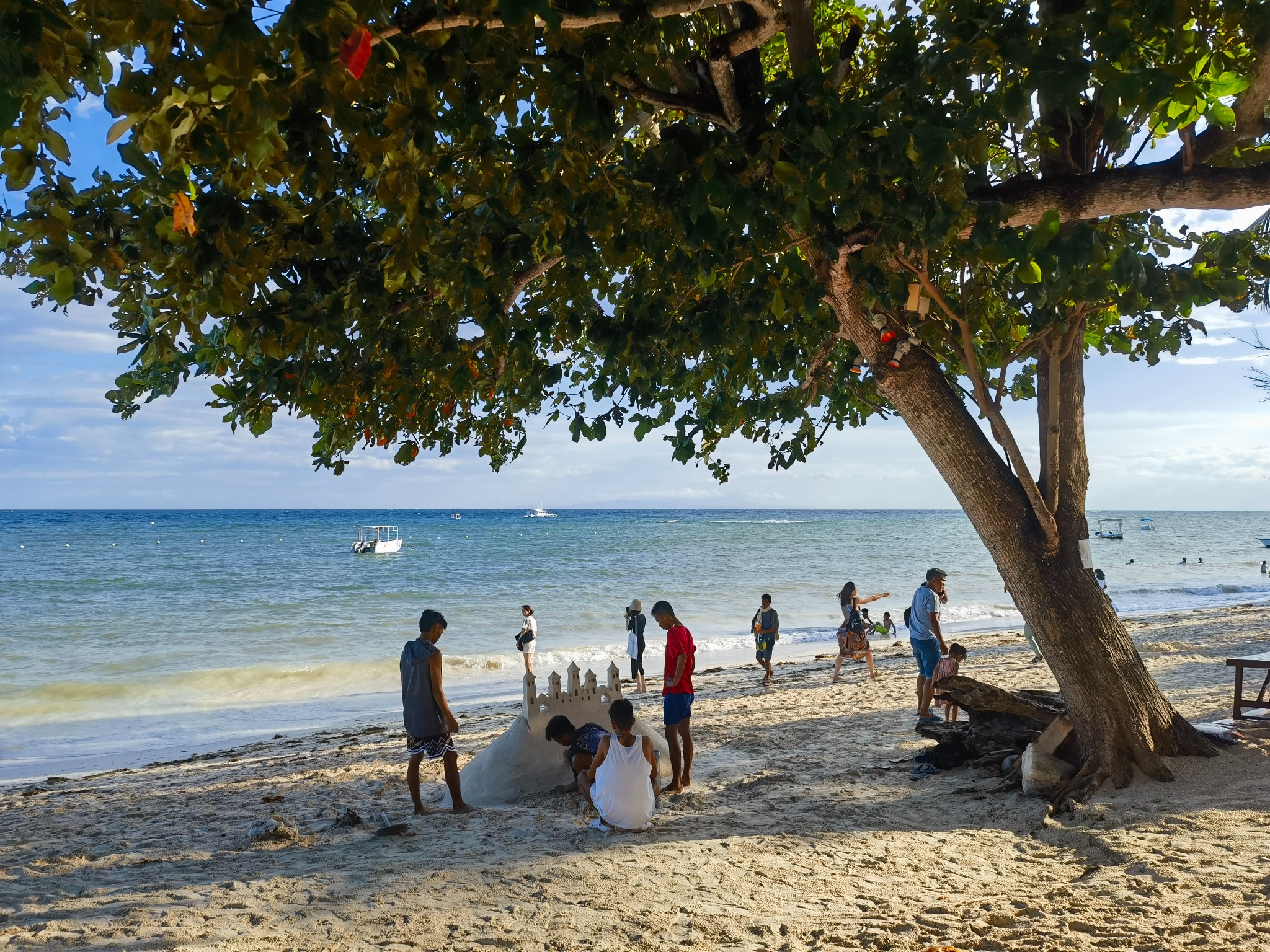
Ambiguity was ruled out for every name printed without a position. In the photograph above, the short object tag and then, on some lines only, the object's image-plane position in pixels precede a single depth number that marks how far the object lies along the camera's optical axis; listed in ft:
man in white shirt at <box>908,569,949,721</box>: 29.50
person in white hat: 44.98
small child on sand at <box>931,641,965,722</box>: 27.76
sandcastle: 23.29
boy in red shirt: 22.61
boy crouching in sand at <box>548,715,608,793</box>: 22.49
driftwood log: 21.79
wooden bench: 21.27
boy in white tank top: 18.84
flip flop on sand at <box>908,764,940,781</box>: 22.39
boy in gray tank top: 21.59
